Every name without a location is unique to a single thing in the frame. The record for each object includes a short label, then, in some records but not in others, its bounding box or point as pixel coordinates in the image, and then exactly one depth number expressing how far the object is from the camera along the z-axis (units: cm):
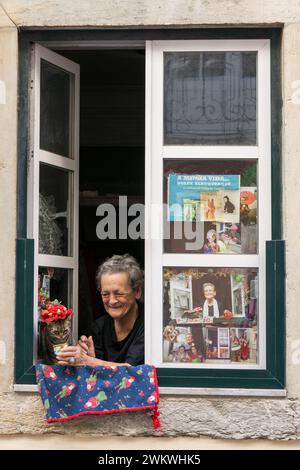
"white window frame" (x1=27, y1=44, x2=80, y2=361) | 529
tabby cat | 517
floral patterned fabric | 502
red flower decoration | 515
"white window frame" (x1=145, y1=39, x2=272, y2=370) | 519
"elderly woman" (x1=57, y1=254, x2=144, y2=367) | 534
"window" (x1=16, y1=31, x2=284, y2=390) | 518
